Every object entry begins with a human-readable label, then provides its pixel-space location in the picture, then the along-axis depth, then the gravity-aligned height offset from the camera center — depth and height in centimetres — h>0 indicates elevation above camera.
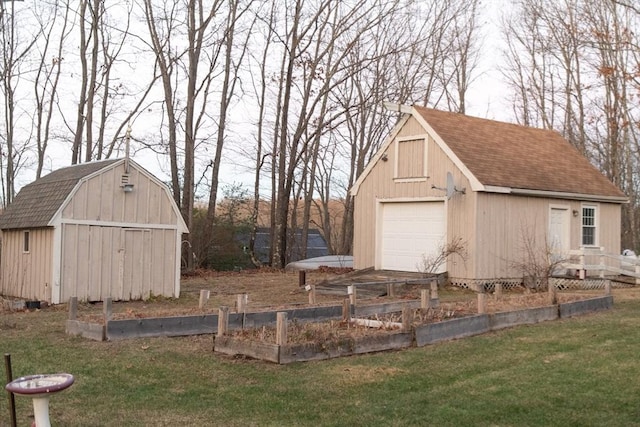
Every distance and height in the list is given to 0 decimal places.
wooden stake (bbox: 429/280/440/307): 1335 -102
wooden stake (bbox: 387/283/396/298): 1701 -108
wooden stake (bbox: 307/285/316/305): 1353 -97
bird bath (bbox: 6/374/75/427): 514 -106
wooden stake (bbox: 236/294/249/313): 1148 -96
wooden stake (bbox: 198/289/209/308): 1255 -99
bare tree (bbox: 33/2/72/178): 3197 +649
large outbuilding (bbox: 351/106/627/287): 1920 +125
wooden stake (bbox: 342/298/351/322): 1107 -103
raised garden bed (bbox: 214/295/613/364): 905 -128
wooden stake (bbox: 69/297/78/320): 1126 -105
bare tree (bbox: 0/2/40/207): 3107 +612
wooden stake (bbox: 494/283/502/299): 1418 -92
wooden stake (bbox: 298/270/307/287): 1878 -91
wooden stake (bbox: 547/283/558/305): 1339 -90
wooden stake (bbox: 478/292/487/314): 1167 -93
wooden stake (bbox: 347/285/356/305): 1266 -88
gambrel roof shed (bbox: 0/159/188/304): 1551 +8
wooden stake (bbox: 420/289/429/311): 1199 -91
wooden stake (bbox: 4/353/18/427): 559 -124
